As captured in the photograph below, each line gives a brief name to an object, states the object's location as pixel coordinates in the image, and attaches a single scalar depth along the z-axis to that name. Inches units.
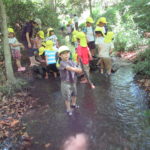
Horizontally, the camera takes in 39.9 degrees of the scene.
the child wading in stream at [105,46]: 269.1
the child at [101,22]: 287.5
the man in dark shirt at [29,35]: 294.5
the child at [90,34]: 307.2
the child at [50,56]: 281.4
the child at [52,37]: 317.1
